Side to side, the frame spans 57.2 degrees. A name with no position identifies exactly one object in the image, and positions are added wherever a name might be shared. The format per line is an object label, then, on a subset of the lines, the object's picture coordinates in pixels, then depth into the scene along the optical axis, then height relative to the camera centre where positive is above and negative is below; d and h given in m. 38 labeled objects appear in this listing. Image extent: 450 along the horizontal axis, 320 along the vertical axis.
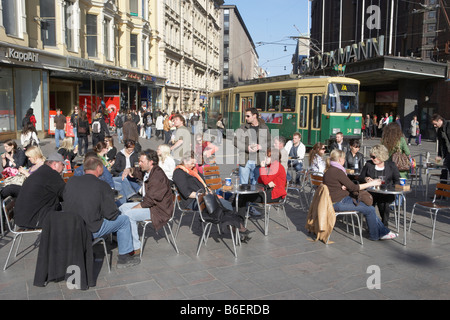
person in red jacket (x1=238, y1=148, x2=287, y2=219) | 6.71 -1.01
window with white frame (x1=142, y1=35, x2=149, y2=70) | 34.66 +6.20
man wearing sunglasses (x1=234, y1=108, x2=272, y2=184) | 8.06 -0.37
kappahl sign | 17.16 +3.07
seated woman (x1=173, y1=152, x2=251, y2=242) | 6.19 -0.87
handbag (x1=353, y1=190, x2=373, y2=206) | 6.27 -1.10
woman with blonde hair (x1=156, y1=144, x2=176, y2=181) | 7.70 -0.66
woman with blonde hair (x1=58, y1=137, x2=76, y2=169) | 9.55 -0.55
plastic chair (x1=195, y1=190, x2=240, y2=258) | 5.73 -1.22
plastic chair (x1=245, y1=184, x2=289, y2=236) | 6.64 -1.39
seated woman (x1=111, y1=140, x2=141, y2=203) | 8.33 -0.70
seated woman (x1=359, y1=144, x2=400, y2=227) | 6.67 -0.78
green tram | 17.09 +0.75
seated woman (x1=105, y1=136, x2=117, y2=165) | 9.28 -0.58
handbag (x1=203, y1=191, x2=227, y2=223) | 5.75 -1.17
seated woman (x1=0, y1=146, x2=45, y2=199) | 6.13 -0.71
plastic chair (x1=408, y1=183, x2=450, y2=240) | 6.32 -1.08
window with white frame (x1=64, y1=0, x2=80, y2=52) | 22.64 +5.66
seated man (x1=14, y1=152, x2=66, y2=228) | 5.05 -0.89
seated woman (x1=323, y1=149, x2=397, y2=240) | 6.23 -1.03
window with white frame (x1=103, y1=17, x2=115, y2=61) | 27.38 +5.80
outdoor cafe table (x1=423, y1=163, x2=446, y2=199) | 9.03 -0.92
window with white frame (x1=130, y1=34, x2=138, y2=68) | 32.59 +5.96
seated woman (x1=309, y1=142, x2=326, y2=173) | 8.87 -0.73
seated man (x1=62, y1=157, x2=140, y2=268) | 4.76 -0.87
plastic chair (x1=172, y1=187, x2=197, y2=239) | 6.47 -1.18
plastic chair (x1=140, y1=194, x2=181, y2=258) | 5.55 -1.59
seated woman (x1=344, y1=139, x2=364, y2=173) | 8.71 -0.70
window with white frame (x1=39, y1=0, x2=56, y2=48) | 20.72 +5.21
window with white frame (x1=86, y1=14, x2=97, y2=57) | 25.56 +5.71
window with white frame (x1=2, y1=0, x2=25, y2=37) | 17.67 +4.76
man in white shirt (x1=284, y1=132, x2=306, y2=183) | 10.37 -0.73
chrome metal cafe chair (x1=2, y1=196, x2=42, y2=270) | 5.13 -1.19
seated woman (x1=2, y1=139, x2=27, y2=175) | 7.85 -0.60
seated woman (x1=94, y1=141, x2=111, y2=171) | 8.40 -0.50
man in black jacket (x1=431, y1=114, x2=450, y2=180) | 8.78 -0.26
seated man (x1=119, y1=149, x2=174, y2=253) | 5.52 -1.08
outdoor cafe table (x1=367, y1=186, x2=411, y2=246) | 6.14 -0.99
